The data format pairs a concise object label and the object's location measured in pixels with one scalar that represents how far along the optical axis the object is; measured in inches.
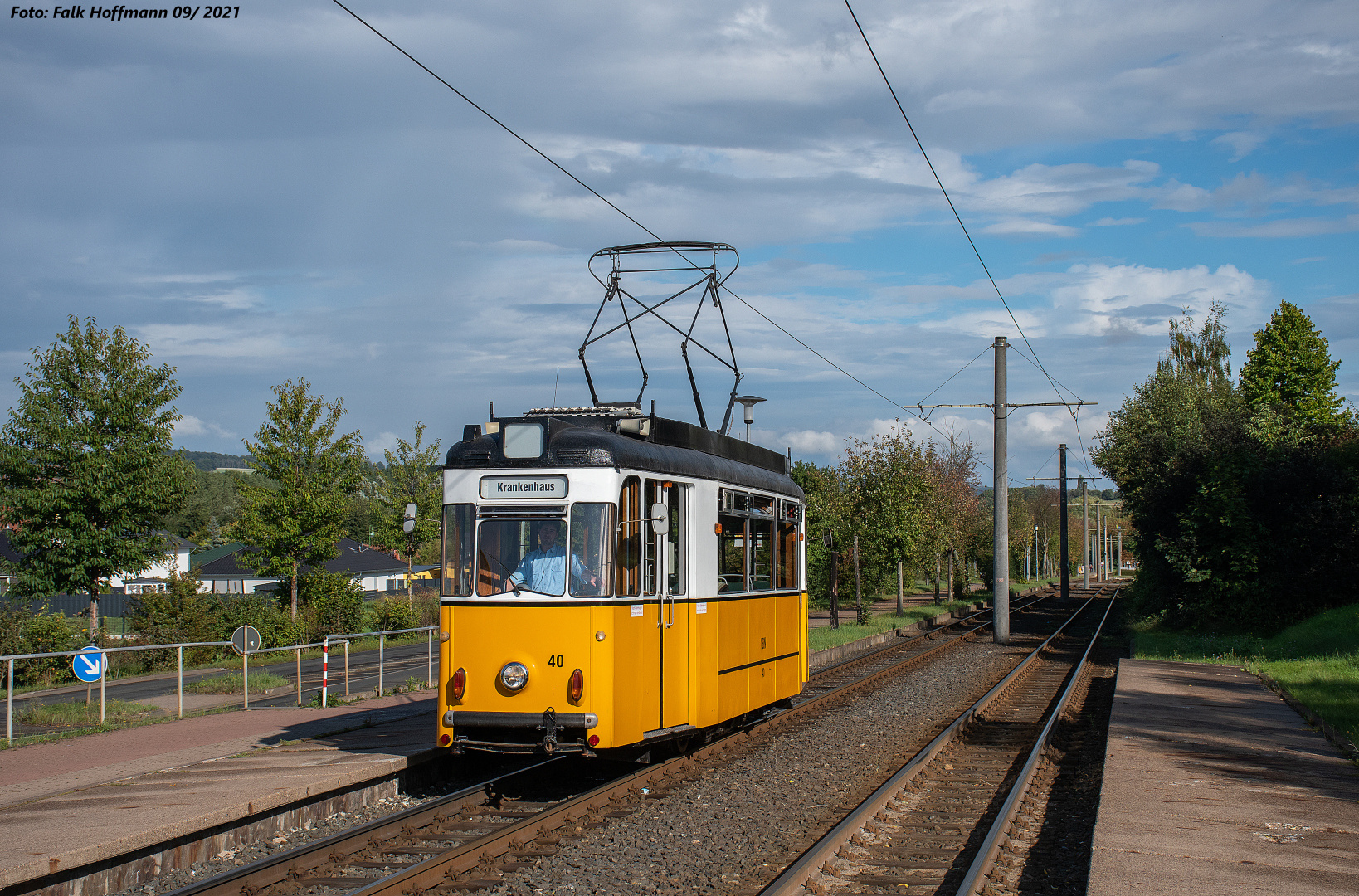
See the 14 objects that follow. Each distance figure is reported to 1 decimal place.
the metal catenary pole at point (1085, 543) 2957.2
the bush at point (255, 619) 1317.7
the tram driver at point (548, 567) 363.6
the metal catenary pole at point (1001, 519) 1154.7
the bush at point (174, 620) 1208.8
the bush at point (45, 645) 1031.0
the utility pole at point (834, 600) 1149.1
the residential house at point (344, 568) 2647.6
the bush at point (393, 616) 1502.8
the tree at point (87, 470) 1159.6
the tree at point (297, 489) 1373.0
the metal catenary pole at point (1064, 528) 1984.5
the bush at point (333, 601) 1382.9
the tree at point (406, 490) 1835.6
